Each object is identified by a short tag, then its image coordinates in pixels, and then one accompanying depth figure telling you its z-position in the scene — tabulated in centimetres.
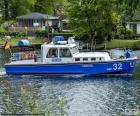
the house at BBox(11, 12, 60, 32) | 11350
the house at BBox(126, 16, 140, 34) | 10325
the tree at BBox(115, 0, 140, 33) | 5898
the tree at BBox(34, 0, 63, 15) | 13146
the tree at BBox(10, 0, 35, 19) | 12503
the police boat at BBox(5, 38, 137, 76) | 4988
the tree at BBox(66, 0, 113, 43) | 8050
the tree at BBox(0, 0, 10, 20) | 12669
